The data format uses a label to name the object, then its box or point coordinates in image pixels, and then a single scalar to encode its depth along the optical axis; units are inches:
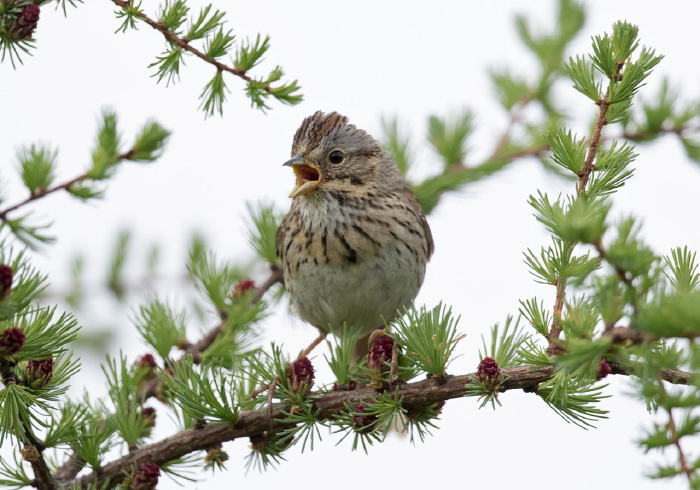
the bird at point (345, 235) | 334.6
